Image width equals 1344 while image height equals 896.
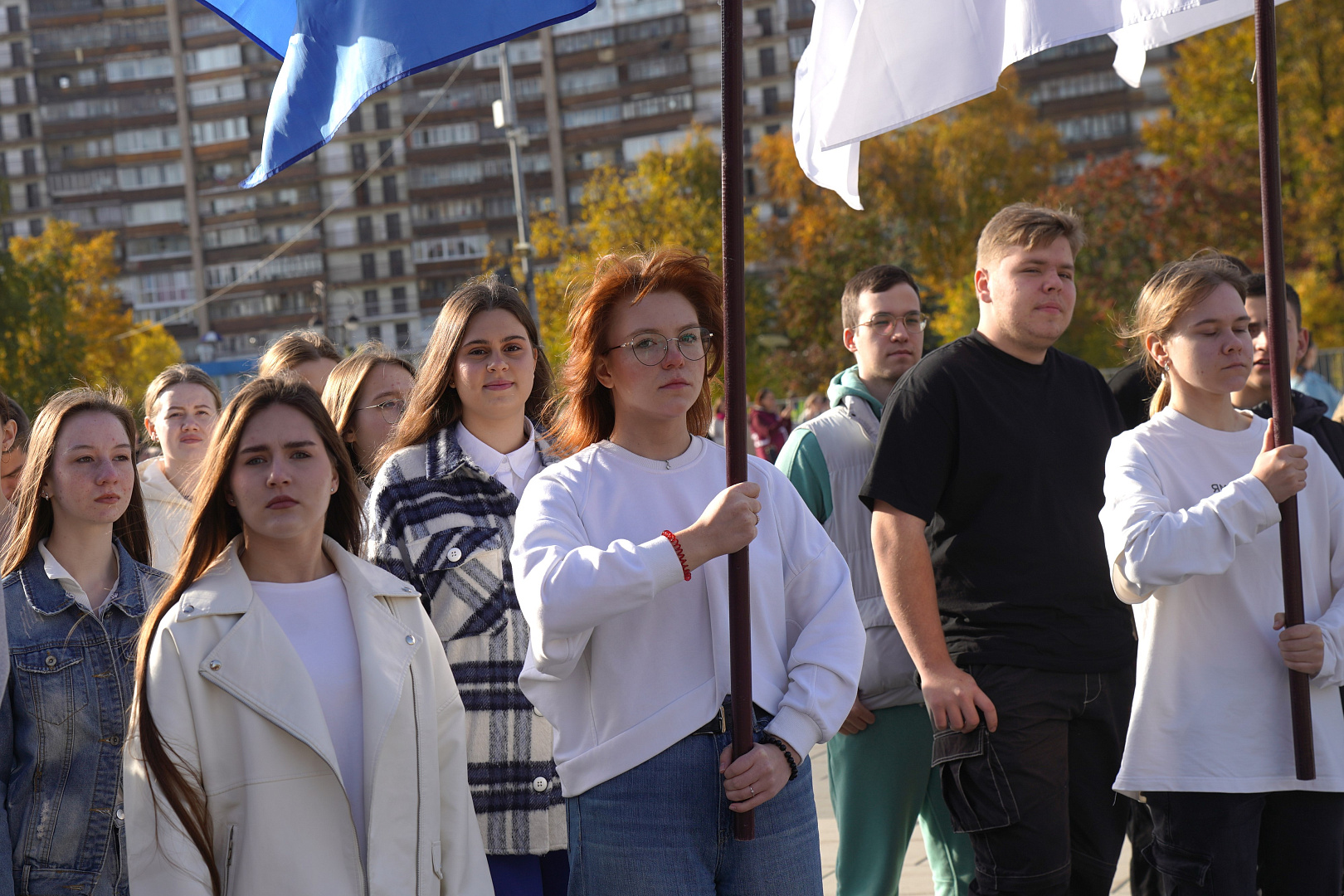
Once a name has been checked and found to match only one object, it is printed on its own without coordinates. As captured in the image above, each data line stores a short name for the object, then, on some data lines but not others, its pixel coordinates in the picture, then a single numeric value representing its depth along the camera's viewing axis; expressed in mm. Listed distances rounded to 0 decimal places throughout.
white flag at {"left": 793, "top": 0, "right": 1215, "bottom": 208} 3914
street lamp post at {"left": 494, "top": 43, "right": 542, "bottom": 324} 25328
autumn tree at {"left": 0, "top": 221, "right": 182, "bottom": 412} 36906
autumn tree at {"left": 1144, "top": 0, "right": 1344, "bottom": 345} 32469
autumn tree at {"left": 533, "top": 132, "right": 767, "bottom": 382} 37250
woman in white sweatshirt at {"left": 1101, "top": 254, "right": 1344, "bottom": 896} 3504
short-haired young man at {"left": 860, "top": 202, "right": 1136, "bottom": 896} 3766
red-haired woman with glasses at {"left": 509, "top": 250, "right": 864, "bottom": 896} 2715
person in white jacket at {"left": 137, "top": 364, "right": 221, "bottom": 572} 5516
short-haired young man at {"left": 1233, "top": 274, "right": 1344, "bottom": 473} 4855
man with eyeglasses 4527
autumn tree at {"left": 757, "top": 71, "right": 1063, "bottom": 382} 42594
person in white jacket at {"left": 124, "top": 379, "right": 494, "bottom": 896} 2824
